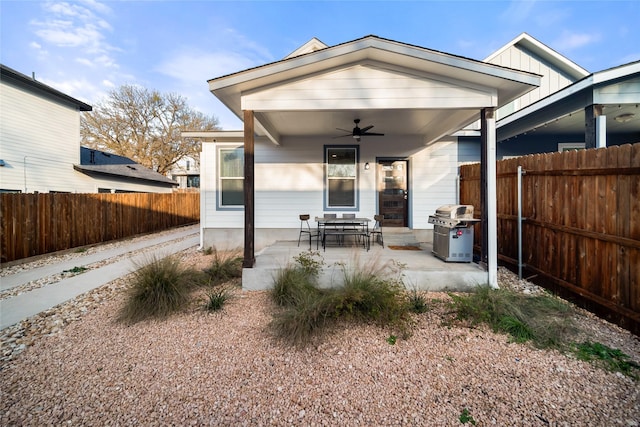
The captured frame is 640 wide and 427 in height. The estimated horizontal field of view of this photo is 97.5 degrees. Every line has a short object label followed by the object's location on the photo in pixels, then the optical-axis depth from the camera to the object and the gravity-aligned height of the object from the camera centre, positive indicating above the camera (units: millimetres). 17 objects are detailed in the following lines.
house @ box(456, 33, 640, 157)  5145 +2150
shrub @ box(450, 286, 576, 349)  2975 -1267
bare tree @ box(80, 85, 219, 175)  21922 +6968
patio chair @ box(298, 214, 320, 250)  6945 -394
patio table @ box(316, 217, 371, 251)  6188 -461
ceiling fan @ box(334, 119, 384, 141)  6109 +1705
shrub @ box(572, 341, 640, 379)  2459 -1388
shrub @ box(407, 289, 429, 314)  3538 -1217
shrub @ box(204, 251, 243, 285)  4870 -1069
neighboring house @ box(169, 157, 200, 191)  36219 +4543
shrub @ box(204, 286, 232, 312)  3705 -1218
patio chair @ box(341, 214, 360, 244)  7158 -315
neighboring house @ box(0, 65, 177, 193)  10148 +2722
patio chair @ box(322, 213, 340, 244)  7036 -438
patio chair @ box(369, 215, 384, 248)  6280 -516
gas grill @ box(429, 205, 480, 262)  4719 -418
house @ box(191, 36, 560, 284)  4281 +1703
